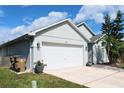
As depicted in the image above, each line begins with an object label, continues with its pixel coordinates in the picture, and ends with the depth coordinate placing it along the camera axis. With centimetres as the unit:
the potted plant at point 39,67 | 646
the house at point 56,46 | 688
